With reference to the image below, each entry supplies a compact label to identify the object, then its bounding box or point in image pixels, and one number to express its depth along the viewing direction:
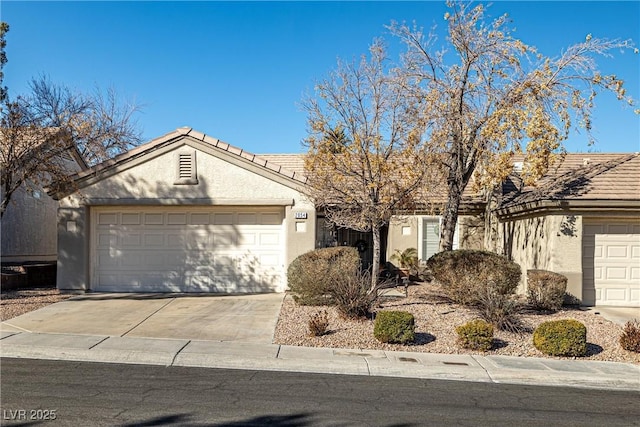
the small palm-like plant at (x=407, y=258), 17.84
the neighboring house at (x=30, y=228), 18.05
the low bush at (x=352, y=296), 10.67
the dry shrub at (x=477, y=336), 9.17
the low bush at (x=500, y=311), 10.24
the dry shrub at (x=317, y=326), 9.70
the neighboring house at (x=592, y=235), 13.27
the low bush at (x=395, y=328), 9.29
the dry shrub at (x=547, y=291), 12.05
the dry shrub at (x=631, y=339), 9.12
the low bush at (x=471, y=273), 11.57
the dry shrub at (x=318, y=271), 11.92
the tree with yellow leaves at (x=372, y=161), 11.77
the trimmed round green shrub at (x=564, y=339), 8.96
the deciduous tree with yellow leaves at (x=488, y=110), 12.45
